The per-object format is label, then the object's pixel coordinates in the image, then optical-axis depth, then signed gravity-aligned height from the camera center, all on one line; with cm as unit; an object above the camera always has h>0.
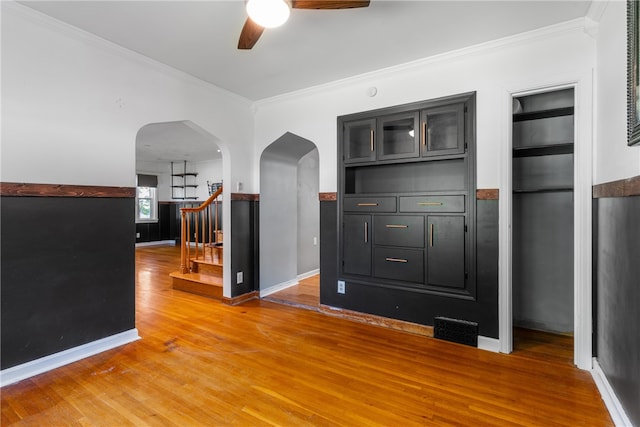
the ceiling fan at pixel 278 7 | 168 +116
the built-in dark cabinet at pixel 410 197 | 275 +15
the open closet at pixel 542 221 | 283 -10
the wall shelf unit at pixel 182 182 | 959 +99
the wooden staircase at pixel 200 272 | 414 -90
